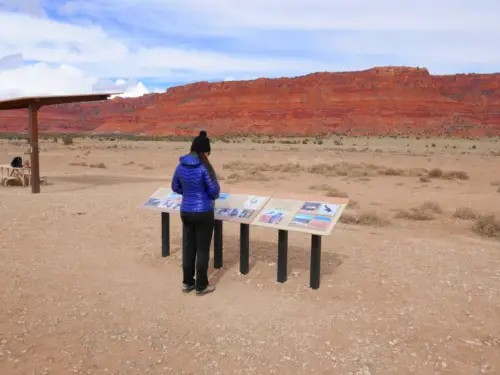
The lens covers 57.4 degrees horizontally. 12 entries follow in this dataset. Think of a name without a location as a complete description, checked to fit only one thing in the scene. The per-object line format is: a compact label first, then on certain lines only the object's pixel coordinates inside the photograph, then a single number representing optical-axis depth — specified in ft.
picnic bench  42.57
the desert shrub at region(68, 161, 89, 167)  68.64
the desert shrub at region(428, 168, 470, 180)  55.52
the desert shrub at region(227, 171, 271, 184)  52.21
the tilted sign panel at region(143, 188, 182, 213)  19.24
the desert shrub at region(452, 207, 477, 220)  31.48
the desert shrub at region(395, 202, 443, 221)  31.42
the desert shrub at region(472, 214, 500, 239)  26.61
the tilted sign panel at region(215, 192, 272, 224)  17.66
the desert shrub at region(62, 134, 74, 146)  128.57
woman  15.47
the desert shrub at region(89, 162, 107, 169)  67.08
